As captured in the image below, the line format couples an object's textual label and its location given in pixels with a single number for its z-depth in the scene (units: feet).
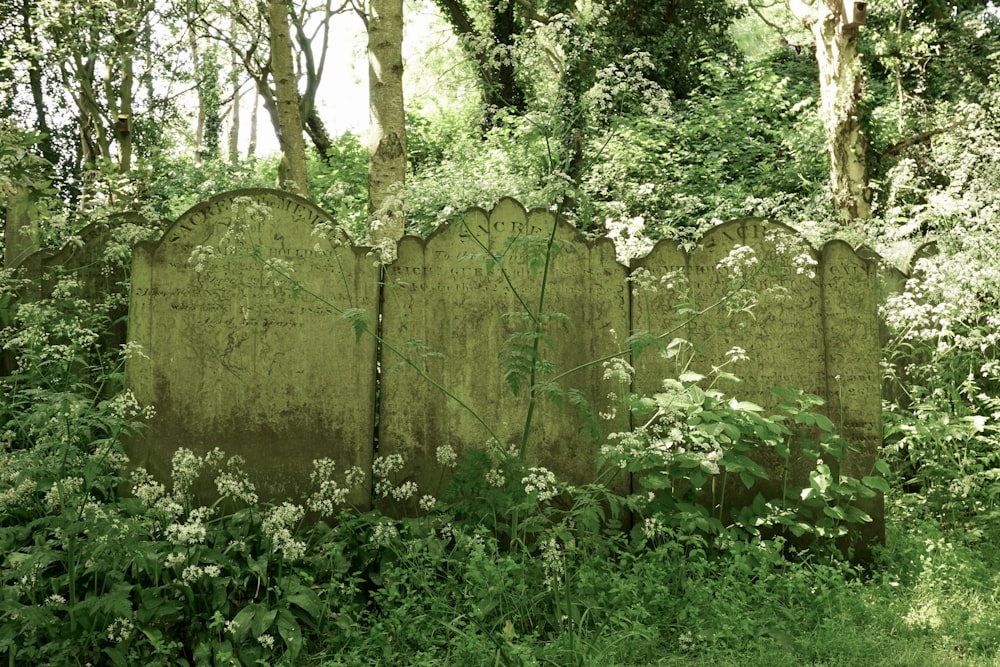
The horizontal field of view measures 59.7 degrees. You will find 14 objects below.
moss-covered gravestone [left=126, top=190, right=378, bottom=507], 14.74
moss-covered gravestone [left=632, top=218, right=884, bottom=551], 15.37
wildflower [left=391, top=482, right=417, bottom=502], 12.85
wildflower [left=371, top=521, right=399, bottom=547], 12.37
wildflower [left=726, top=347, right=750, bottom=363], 13.80
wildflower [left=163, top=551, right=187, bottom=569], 10.77
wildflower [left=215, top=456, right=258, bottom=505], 11.74
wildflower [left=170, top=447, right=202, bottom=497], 11.96
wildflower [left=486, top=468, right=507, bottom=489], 12.50
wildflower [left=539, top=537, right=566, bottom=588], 10.52
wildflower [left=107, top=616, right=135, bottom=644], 10.32
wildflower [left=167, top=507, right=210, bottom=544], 10.48
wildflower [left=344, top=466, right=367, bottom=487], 13.51
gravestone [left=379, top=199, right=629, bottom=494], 14.97
